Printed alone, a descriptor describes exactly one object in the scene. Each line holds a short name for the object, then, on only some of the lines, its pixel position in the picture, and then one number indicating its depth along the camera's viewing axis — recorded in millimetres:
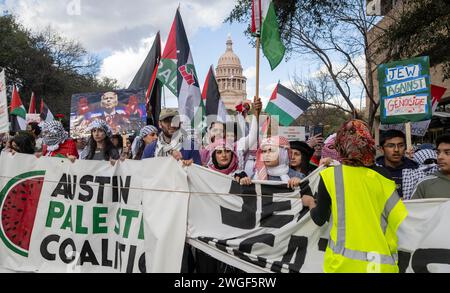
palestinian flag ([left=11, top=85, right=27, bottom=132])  11967
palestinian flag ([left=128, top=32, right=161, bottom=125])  7371
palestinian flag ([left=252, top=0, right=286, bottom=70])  5688
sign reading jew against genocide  4867
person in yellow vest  2572
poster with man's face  6293
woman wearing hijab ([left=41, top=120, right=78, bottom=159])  5625
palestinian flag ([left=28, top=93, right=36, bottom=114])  13847
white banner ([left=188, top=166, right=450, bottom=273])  2887
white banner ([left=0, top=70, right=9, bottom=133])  6191
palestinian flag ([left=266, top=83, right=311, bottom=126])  6004
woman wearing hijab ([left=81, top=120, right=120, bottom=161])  5285
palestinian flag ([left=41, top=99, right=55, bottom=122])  11984
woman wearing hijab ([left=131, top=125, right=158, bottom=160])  5973
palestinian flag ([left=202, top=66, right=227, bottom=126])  8062
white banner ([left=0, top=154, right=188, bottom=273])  4105
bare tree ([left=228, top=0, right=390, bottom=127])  13891
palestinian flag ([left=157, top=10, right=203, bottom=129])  5992
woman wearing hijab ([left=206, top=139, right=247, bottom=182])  4398
